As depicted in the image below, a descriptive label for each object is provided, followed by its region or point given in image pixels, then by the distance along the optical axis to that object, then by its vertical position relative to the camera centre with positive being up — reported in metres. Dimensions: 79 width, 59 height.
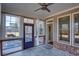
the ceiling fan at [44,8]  1.52 +0.70
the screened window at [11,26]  1.74 +0.16
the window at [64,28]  2.12 +0.07
